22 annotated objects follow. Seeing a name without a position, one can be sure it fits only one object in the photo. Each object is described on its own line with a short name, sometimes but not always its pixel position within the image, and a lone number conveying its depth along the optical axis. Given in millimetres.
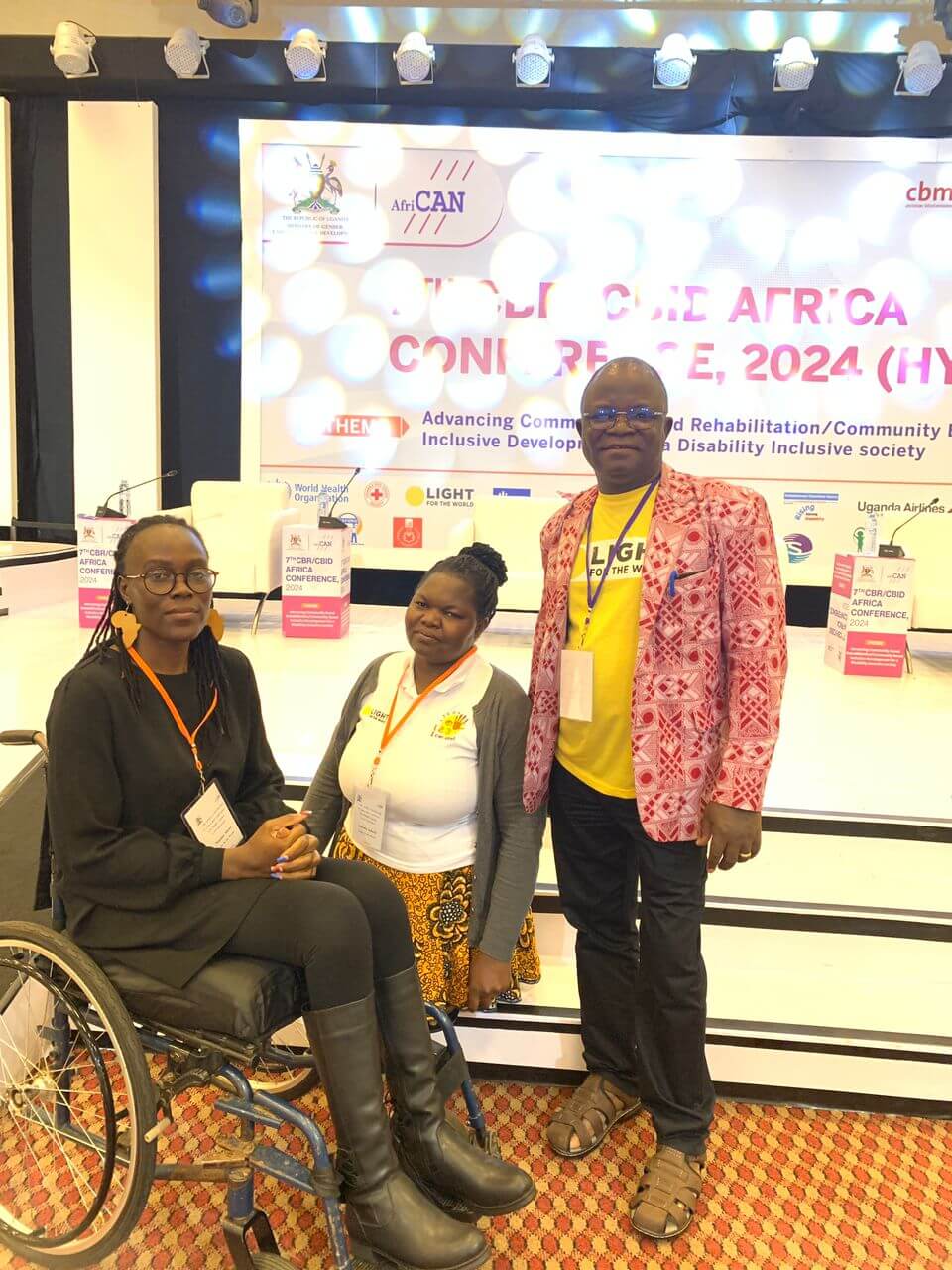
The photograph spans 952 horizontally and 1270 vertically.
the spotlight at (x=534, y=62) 5738
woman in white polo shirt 1747
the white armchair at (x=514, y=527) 5449
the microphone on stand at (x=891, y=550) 4707
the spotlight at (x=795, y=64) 5617
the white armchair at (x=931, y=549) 5301
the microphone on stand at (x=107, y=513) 5033
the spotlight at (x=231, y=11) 5691
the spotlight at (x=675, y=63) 5633
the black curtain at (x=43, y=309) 6414
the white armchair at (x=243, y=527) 5250
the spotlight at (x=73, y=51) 5891
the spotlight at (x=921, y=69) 5555
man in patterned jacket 1543
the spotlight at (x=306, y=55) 5699
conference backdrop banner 5945
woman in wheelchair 1368
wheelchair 1312
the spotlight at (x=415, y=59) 5758
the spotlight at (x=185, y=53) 5820
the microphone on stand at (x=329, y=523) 5105
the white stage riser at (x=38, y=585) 5723
